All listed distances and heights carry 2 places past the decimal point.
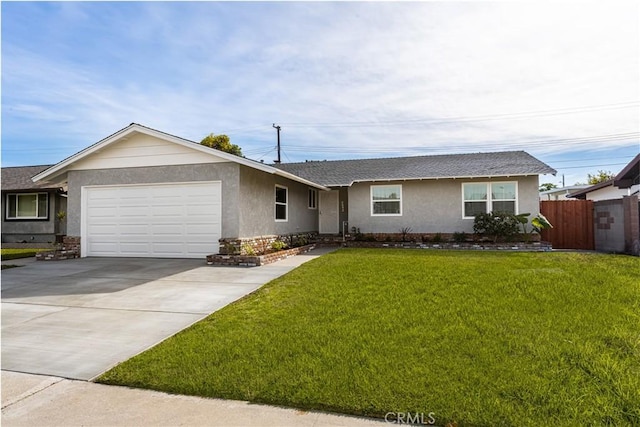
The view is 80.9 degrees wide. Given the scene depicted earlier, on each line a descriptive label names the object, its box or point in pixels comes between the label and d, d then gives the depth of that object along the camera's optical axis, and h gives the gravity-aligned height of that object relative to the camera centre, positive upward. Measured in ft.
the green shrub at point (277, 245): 42.81 -2.71
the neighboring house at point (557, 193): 96.93 +7.05
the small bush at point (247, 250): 36.55 -2.70
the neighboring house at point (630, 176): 41.26 +4.84
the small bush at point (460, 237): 50.11 -2.30
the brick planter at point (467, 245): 45.91 -3.34
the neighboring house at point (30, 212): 60.85 +2.06
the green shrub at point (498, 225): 47.44 -0.71
